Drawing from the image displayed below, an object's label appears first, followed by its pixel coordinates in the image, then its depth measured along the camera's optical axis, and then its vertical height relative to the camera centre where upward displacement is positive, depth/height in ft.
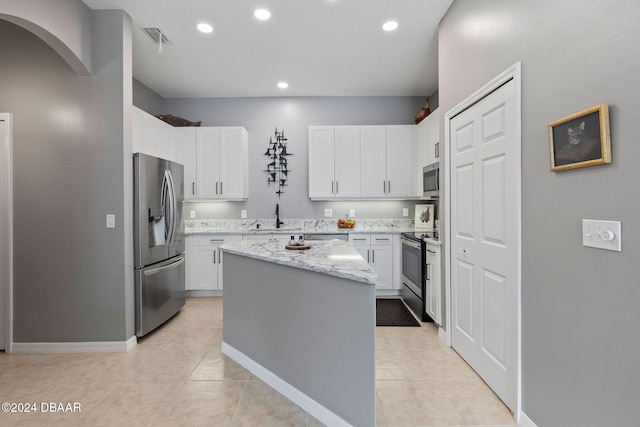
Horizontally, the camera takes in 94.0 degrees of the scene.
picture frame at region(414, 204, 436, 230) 13.61 -0.18
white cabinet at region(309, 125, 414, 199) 14.42 +2.51
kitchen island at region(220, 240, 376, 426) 5.13 -2.27
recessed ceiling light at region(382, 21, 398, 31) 9.29 +5.91
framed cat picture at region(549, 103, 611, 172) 3.83 +1.01
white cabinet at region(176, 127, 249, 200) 14.37 +2.54
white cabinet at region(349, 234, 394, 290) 13.58 -1.85
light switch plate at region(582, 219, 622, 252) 3.74 -0.30
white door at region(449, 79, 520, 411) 5.81 -0.59
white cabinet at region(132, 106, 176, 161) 10.99 +3.21
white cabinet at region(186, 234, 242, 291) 13.70 -2.13
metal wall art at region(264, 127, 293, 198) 15.44 +2.71
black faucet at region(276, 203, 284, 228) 15.02 -0.20
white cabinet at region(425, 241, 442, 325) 9.52 -2.41
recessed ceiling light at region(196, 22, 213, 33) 9.34 +5.91
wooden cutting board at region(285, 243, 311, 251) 7.48 -0.86
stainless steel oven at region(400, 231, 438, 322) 10.78 -2.30
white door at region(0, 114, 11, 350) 8.63 -0.17
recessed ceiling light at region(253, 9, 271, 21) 8.68 +5.88
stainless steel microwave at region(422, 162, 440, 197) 10.48 +1.21
